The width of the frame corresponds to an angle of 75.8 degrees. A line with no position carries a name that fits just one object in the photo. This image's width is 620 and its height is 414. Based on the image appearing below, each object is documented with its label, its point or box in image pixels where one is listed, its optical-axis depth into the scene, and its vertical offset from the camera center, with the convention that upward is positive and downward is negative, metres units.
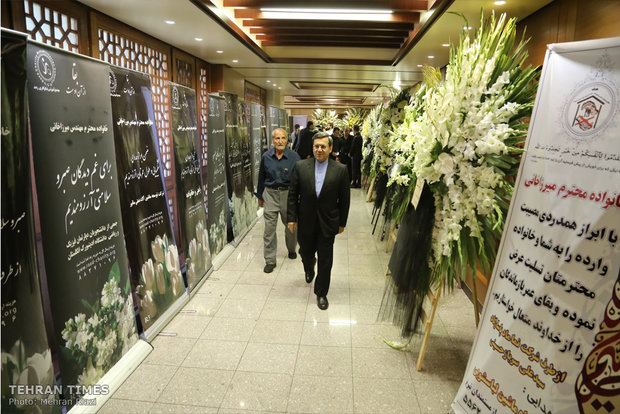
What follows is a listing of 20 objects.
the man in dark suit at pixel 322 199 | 3.54 -0.71
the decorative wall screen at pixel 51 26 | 3.56 +0.71
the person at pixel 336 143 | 11.26 -0.64
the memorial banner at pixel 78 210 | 2.03 -0.60
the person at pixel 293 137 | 12.38 -0.68
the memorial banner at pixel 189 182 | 3.71 -0.69
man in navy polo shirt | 4.74 -0.82
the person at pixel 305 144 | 8.88 -0.58
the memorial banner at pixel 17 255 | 1.69 -0.68
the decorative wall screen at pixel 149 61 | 4.83 +0.61
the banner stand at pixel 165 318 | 3.09 -1.72
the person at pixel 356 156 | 10.73 -0.93
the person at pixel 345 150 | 11.73 -0.86
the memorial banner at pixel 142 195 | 2.81 -0.66
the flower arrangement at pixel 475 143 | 2.24 -0.08
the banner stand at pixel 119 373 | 2.31 -1.72
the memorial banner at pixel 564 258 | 1.56 -0.53
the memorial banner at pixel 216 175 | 4.53 -0.73
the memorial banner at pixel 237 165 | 5.28 -0.72
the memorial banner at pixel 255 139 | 6.61 -0.42
